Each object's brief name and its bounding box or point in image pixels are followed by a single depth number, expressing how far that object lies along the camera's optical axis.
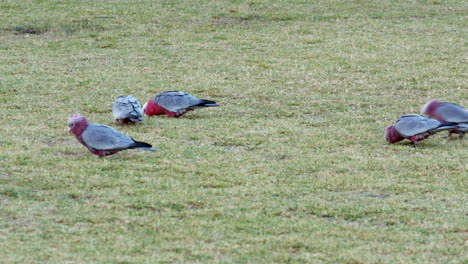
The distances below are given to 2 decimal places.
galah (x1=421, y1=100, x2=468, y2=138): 13.94
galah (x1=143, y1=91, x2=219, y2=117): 15.48
